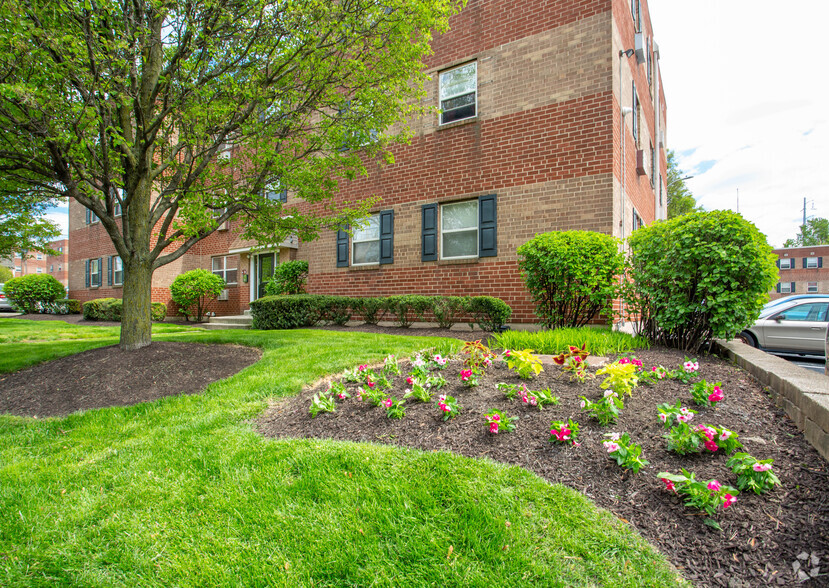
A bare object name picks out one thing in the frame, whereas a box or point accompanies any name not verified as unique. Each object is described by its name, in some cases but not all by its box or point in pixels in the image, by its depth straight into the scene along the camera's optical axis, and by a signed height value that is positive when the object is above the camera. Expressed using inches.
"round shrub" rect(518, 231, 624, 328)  245.8 +10.4
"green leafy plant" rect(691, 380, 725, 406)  109.8 -28.4
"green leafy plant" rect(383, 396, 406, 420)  116.6 -34.8
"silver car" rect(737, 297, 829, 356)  331.0 -31.7
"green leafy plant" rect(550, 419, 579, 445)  93.0 -32.9
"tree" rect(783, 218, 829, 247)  1998.0 +284.3
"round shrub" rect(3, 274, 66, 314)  758.9 -6.6
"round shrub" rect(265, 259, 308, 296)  464.4 +13.4
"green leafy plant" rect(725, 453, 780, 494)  72.4 -33.3
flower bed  64.6 -37.0
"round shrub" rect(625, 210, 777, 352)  176.6 +6.3
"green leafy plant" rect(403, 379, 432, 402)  123.1 -31.7
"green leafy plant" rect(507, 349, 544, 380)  133.7 -24.6
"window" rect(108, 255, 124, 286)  746.2 +32.2
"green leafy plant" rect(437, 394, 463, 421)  110.8 -32.1
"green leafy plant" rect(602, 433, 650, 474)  81.1 -33.3
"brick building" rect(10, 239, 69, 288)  2568.9 +164.0
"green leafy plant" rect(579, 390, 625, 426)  100.3 -29.6
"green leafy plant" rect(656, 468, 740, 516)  68.3 -35.0
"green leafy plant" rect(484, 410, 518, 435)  100.0 -33.1
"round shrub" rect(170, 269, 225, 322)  555.2 +0.9
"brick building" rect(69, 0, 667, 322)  306.5 +111.2
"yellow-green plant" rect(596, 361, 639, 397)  111.9 -24.9
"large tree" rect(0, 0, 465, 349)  155.5 +86.4
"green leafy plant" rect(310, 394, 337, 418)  126.0 -36.0
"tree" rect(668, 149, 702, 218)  1111.0 +266.2
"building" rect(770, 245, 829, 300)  1717.5 +81.8
